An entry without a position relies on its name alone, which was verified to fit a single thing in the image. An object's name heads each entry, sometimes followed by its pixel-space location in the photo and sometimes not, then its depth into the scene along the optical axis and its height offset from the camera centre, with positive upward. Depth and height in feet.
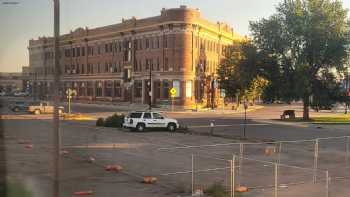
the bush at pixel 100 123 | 149.40 -8.35
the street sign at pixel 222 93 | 290.48 +1.82
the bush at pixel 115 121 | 146.92 -7.71
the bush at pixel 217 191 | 50.48 -10.10
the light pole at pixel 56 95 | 28.66 +0.05
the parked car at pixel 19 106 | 215.59 -4.66
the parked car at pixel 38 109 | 204.32 -5.57
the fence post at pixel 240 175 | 60.18 -10.25
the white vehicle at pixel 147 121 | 132.05 -6.97
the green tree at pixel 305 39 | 196.34 +23.49
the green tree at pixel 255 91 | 275.39 +3.05
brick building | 276.21 +24.05
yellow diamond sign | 249.67 +2.07
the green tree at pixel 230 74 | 283.59 +13.07
